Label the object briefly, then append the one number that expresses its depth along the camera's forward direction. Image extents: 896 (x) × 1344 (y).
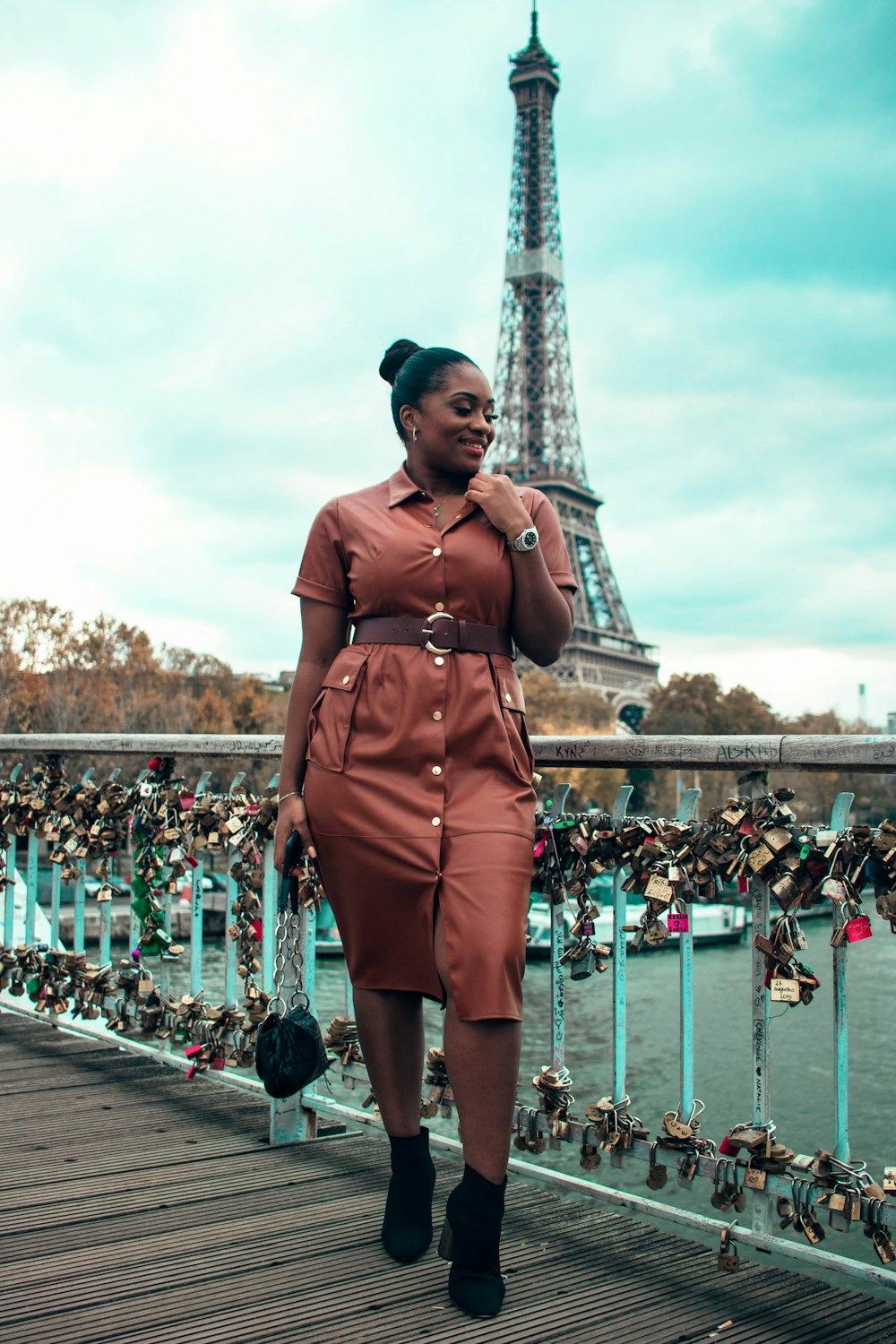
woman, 2.66
